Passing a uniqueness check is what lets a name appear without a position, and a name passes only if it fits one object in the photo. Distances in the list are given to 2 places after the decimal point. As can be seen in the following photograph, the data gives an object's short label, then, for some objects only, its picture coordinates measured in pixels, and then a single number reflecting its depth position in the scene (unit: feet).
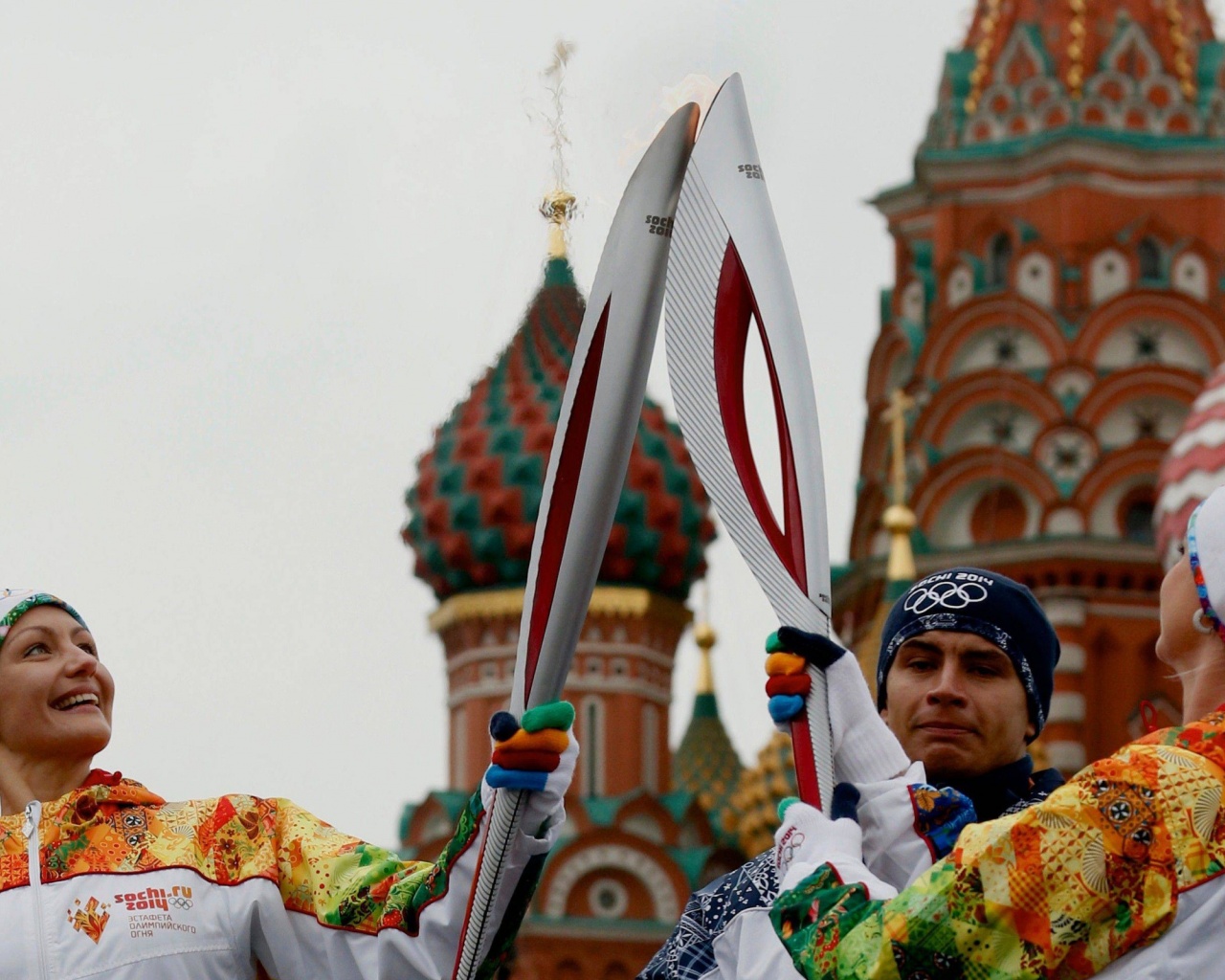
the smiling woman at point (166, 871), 24.30
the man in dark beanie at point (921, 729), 23.05
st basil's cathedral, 147.63
